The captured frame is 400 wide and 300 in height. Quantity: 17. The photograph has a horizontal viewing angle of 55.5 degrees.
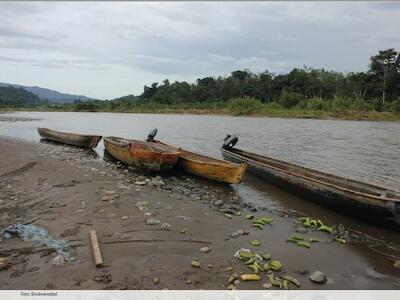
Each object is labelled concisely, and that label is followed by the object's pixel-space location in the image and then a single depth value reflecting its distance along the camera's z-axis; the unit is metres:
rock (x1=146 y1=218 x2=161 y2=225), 8.37
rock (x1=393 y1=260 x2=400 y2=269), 7.06
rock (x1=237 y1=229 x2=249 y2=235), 8.19
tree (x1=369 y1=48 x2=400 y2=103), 60.12
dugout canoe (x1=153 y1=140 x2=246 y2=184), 11.87
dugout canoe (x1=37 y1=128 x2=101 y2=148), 20.95
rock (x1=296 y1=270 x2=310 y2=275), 6.50
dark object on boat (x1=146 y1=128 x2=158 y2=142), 18.45
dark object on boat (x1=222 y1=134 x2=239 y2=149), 16.72
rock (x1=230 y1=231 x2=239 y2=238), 8.02
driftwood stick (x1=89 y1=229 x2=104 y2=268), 6.21
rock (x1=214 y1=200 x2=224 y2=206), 10.30
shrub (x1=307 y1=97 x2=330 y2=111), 57.41
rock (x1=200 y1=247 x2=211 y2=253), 7.14
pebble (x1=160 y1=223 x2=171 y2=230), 8.15
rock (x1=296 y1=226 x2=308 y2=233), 8.68
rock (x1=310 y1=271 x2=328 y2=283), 6.17
